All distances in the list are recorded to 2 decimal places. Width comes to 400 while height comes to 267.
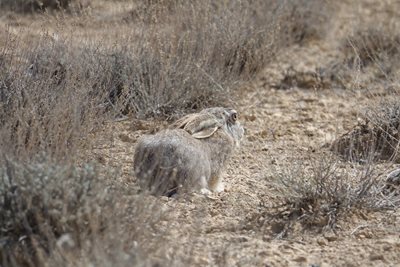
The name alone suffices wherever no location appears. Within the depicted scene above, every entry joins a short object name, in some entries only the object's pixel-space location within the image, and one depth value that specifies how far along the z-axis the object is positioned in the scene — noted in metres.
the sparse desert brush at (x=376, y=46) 18.41
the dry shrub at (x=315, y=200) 10.84
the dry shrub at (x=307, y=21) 20.42
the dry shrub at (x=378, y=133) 14.09
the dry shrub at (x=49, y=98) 10.57
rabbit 11.19
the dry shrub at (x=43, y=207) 8.96
